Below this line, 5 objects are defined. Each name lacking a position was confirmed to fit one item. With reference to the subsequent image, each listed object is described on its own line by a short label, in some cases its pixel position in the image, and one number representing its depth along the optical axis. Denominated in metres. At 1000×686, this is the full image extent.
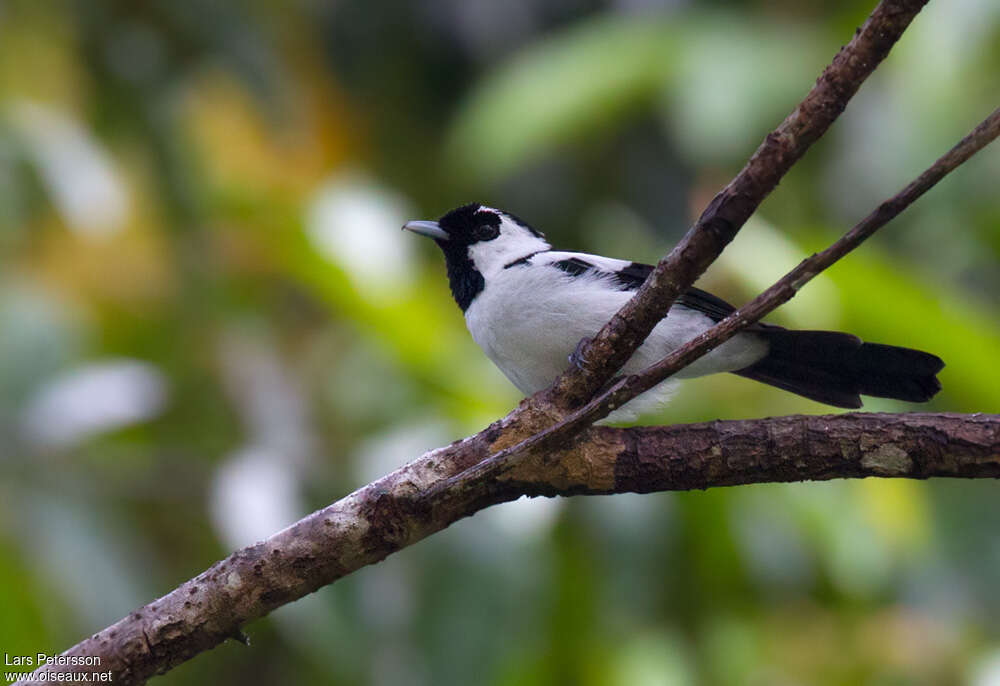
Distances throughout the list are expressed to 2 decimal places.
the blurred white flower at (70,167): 10.71
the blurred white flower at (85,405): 9.20
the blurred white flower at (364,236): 9.84
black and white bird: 6.15
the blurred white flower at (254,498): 8.36
